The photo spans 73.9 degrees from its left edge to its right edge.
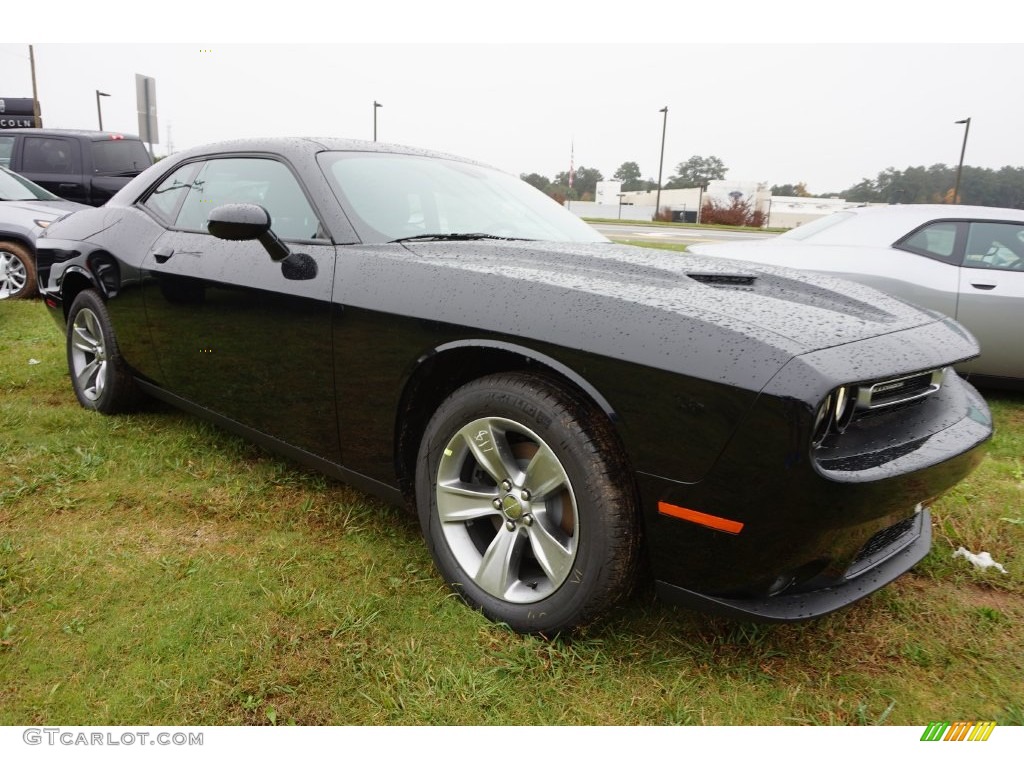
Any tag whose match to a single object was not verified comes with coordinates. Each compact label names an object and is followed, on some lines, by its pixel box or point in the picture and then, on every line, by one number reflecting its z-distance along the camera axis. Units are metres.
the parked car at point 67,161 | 9.25
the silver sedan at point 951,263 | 4.32
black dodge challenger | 1.56
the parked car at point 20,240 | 6.93
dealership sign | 19.09
